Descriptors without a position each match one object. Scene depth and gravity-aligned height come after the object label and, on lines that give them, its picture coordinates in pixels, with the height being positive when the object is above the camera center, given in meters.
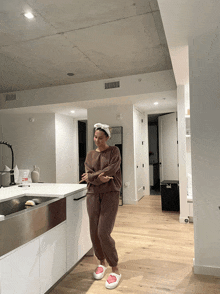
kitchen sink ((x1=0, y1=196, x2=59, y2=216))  1.82 -0.44
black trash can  4.35 -0.95
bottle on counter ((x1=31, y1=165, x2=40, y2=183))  3.14 -0.37
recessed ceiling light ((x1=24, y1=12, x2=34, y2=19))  2.56 +1.51
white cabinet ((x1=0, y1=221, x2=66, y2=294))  1.36 -0.79
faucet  2.62 -0.32
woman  2.04 -0.45
